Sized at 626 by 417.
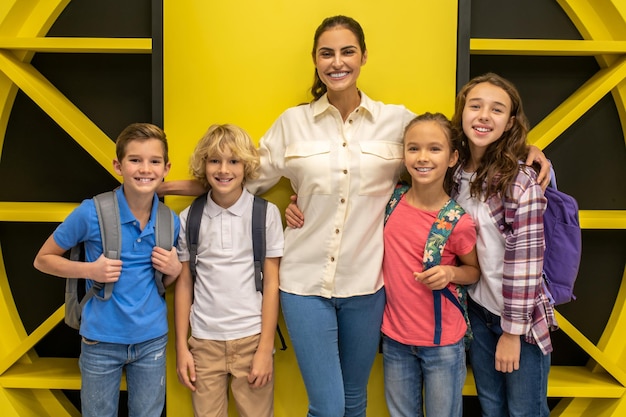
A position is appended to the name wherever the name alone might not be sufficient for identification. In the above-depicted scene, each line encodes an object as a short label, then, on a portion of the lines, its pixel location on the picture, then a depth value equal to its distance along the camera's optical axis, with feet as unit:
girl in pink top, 6.29
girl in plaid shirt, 5.98
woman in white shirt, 6.55
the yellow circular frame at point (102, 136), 7.63
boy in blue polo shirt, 6.48
